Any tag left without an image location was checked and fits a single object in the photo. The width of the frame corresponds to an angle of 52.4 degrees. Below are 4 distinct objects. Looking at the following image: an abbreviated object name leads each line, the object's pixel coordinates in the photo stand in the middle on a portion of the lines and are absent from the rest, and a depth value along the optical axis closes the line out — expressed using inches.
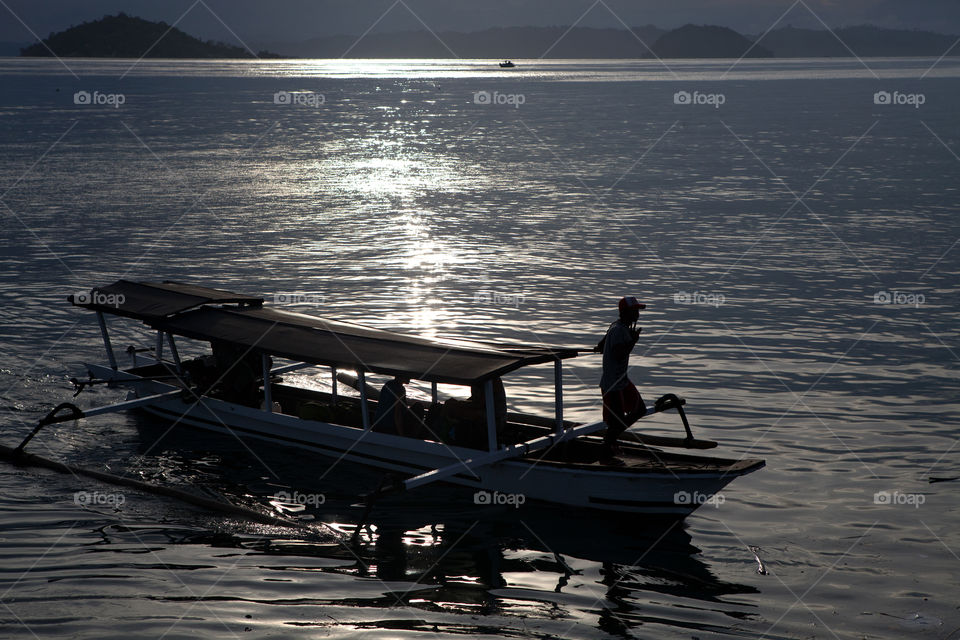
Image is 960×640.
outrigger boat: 573.9
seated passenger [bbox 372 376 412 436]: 637.9
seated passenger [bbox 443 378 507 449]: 611.5
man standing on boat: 592.1
